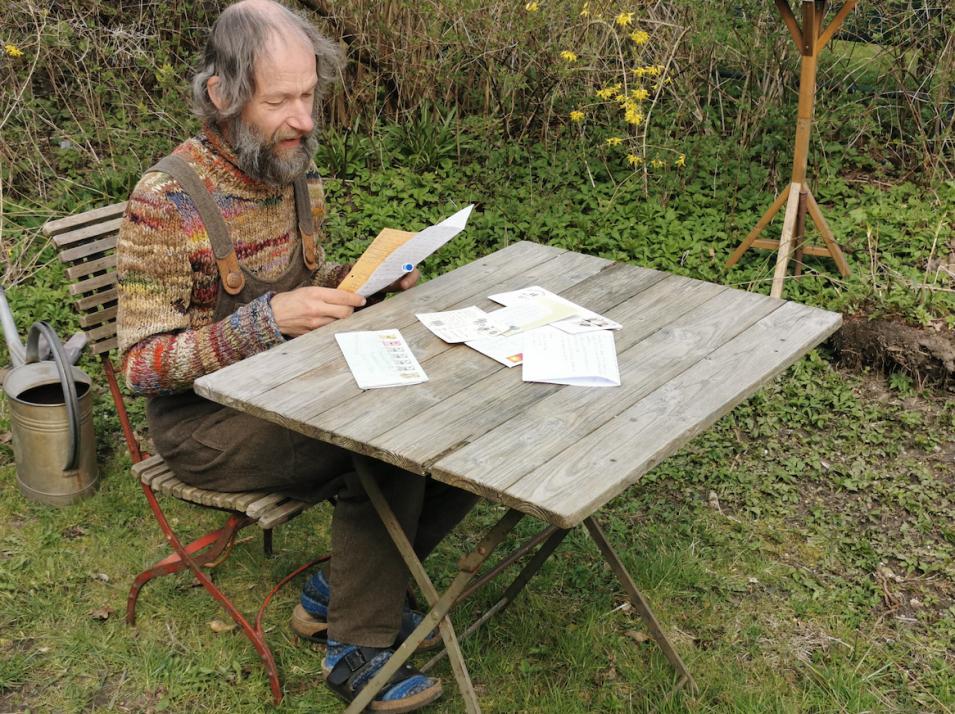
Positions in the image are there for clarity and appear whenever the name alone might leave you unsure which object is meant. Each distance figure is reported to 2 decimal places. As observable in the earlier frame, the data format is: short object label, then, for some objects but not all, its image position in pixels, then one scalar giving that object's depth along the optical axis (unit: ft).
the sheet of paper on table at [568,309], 9.85
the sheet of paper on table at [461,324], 9.62
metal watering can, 13.35
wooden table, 7.51
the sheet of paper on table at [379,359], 8.74
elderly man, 9.57
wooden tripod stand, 16.22
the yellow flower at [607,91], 18.90
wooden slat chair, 10.01
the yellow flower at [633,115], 18.48
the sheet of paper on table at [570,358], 8.79
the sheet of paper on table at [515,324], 9.25
